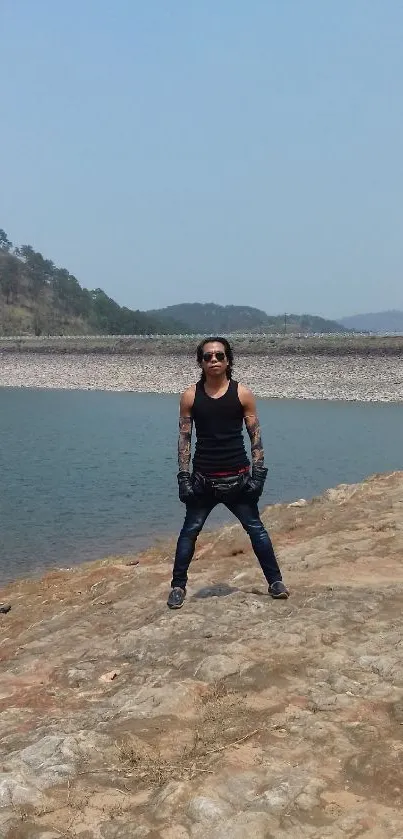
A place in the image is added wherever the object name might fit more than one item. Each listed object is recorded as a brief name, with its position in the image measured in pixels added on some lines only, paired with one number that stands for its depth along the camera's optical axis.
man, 6.03
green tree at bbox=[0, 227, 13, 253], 168.00
